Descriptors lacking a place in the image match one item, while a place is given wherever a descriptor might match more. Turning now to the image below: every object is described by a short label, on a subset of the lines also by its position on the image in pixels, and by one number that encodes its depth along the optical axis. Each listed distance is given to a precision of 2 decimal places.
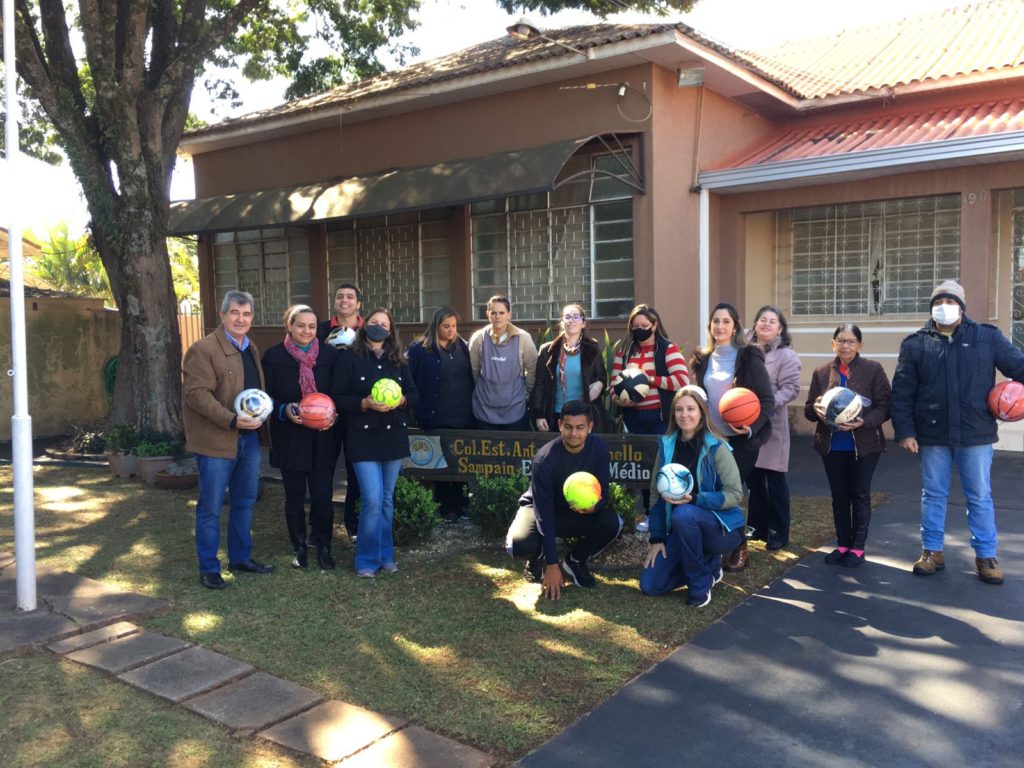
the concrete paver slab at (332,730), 3.45
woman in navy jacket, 6.52
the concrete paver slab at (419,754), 3.33
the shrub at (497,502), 6.21
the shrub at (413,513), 6.19
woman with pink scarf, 5.69
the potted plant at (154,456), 9.10
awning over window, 9.62
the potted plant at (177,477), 8.80
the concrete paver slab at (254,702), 3.69
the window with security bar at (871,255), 10.84
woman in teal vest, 4.99
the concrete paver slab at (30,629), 4.54
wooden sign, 6.05
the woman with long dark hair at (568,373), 6.30
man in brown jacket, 5.33
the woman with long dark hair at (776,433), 5.95
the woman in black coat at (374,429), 5.56
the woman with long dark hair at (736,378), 5.66
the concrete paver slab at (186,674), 3.99
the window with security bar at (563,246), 10.31
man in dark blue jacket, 5.16
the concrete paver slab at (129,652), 4.29
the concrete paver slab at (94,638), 4.51
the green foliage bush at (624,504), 5.94
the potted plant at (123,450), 9.50
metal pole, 4.83
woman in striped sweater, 6.24
